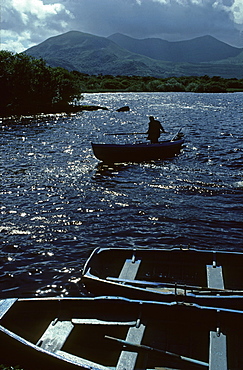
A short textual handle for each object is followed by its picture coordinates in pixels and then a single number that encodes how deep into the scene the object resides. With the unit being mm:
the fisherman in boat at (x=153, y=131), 29922
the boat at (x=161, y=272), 9852
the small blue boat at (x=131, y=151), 28703
